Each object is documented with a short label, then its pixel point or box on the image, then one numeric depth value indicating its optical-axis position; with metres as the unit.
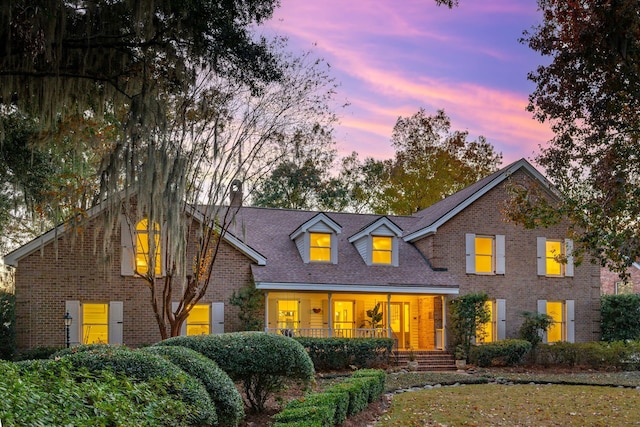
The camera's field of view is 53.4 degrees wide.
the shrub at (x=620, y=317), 22.72
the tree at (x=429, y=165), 34.62
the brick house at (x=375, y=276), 18.89
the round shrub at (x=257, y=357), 9.80
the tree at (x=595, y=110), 9.46
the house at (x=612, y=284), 37.28
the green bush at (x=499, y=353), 20.34
